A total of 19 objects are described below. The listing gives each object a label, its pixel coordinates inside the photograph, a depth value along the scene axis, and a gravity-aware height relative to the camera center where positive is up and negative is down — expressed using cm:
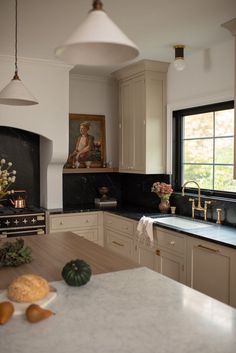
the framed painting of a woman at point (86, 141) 507 +37
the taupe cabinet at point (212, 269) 287 -81
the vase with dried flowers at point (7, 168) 460 -2
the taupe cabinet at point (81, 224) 446 -67
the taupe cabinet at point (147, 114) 451 +64
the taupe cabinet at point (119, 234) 423 -77
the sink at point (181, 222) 379 -57
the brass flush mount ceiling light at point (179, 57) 377 +110
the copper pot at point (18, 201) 457 -40
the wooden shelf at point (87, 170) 492 -3
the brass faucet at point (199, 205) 387 -39
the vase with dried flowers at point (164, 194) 435 -30
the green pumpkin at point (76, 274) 186 -52
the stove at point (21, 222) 410 -59
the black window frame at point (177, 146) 451 +26
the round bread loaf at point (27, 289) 164 -53
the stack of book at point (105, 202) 494 -45
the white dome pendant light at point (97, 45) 115 +41
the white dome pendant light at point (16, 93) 226 +45
